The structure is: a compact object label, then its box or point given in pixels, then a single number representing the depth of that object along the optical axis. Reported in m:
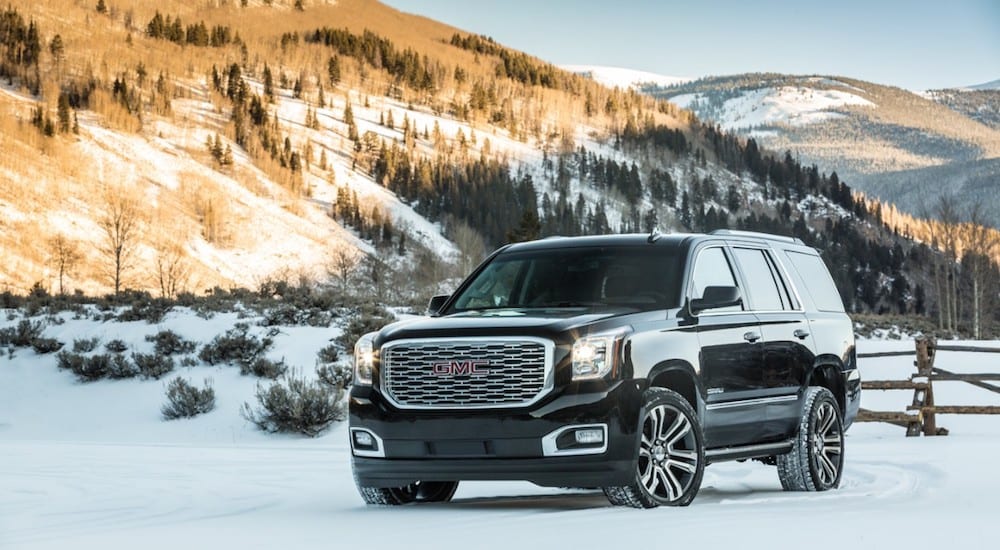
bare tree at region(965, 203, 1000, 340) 100.19
